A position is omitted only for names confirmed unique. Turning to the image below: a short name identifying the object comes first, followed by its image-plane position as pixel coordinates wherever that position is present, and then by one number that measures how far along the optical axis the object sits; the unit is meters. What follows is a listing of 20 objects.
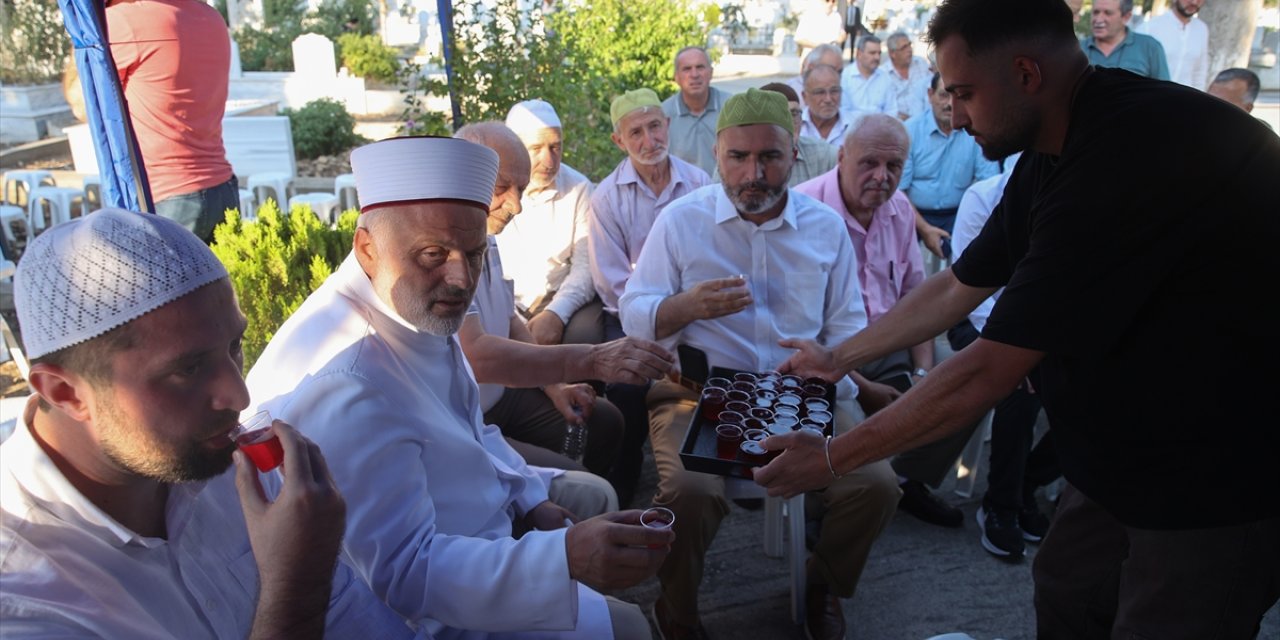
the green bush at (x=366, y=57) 19.47
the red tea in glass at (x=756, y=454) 2.69
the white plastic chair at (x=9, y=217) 7.54
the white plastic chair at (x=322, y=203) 7.79
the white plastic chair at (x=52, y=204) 8.34
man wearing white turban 2.07
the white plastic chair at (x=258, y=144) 11.34
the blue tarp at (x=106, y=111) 3.67
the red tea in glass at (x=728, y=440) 2.81
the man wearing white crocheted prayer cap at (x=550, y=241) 4.85
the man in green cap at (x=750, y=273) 3.60
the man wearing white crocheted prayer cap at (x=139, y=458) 1.51
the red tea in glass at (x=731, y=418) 3.02
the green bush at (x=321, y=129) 13.37
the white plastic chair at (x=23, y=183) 9.23
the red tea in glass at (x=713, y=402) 3.11
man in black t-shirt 2.01
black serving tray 2.67
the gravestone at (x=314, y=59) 17.27
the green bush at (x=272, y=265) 4.23
